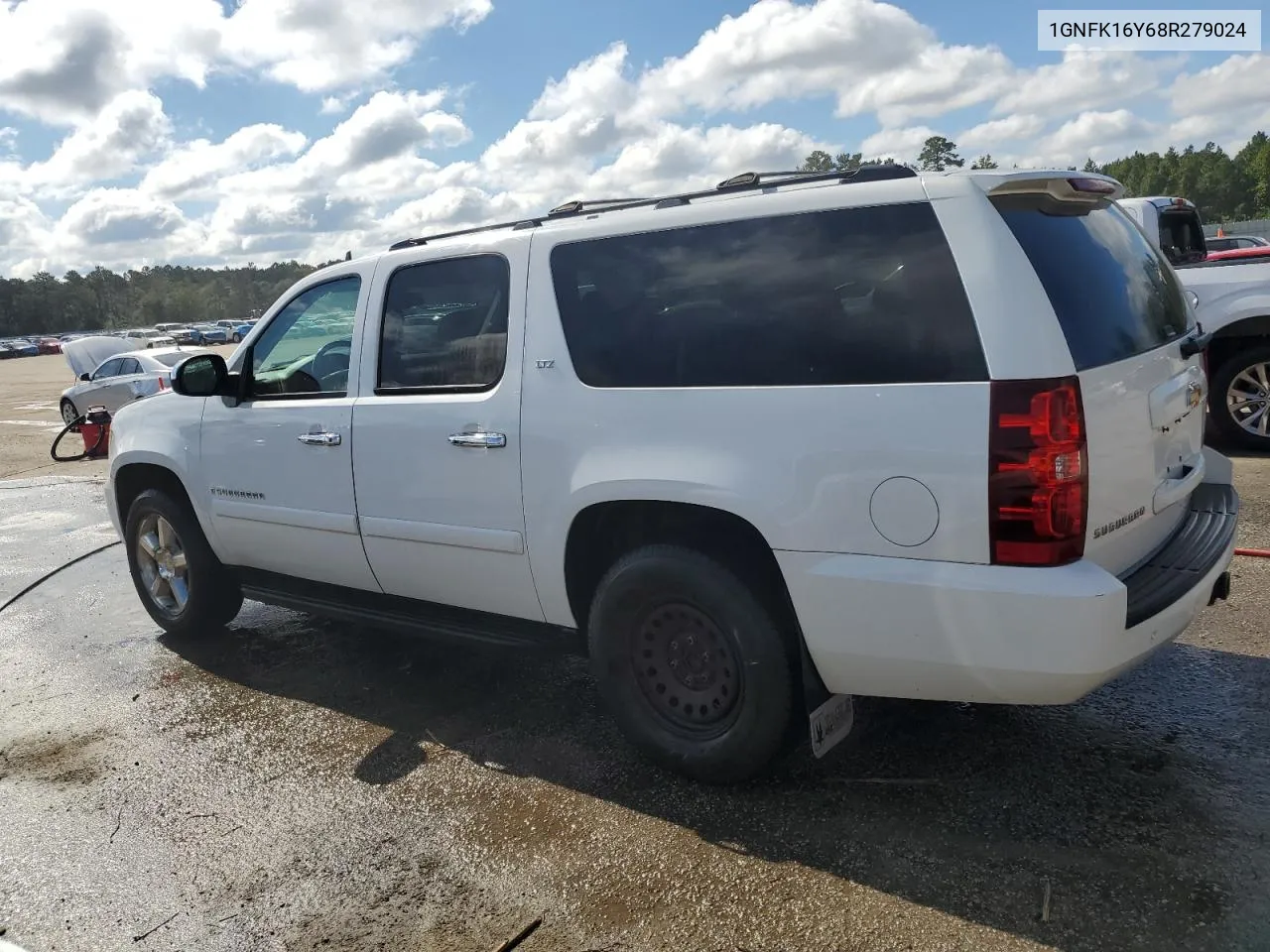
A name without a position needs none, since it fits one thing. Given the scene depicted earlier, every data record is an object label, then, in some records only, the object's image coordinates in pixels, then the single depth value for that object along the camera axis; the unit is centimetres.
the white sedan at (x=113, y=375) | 1706
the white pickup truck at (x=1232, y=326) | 785
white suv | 274
